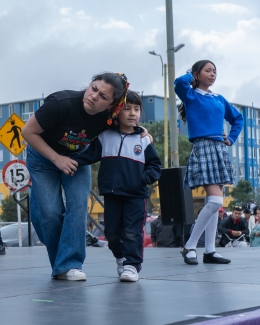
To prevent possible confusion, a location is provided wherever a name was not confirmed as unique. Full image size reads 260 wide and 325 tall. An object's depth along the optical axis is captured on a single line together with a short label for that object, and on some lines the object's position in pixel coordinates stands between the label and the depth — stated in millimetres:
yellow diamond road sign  15781
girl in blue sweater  6699
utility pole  19812
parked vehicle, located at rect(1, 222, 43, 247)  15275
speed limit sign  15555
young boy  5320
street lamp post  36716
